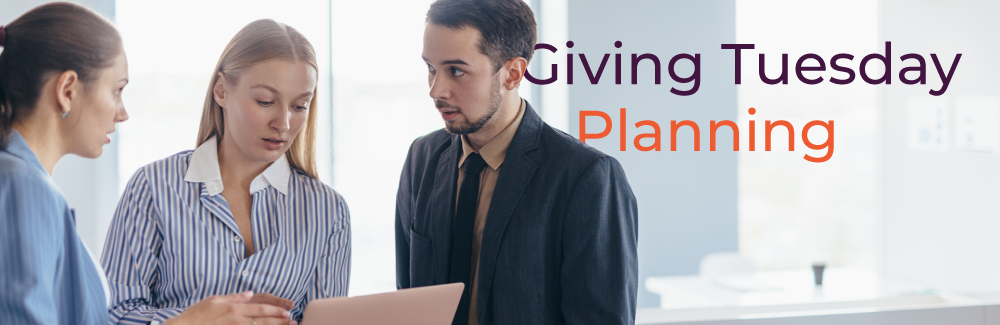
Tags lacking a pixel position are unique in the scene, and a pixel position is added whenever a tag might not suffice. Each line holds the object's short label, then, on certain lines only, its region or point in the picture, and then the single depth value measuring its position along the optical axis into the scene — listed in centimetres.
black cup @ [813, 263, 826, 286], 323
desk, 299
